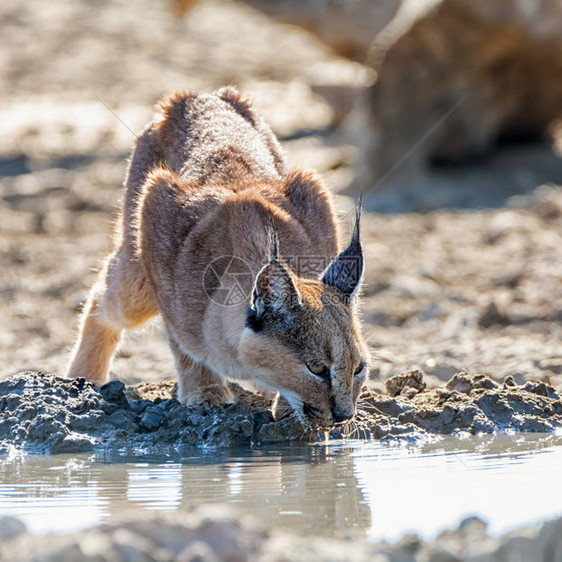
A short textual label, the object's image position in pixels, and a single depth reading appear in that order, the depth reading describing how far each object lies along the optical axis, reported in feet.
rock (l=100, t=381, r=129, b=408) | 44.80
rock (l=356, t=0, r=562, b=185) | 90.89
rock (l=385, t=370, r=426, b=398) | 48.21
